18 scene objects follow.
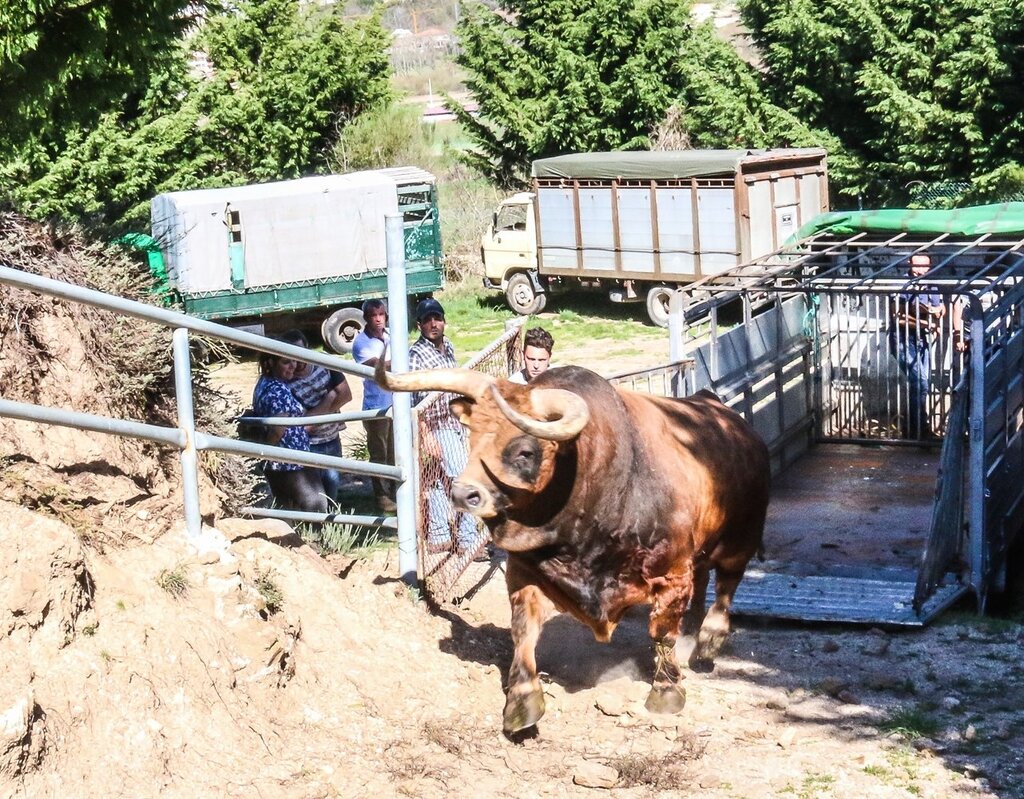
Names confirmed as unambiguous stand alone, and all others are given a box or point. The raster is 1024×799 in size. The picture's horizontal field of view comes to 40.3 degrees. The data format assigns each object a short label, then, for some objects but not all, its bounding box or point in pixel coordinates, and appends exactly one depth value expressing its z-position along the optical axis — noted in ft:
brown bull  18.62
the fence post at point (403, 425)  21.95
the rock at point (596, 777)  17.43
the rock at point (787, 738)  19.26
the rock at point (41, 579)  15.35
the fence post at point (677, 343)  32.03
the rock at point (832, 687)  21.74
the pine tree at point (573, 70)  104.17
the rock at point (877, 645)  24.03
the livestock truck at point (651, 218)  75.97
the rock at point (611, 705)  20.61
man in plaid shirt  24.59
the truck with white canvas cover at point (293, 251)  74.33
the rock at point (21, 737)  13.89
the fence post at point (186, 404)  17.80
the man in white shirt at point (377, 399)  33.04
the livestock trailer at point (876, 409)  28.35
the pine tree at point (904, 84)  83.35
